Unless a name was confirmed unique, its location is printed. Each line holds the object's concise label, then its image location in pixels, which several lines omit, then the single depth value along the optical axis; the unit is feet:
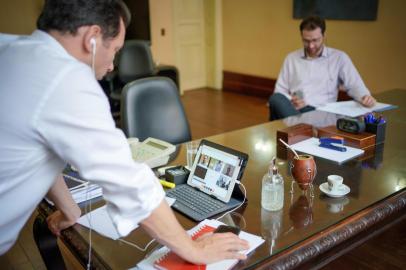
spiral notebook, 3.18
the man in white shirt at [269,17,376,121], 9.34
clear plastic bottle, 4.12
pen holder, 5.94
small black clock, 5.94
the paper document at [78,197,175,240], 3.84
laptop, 4.20
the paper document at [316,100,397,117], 7.70
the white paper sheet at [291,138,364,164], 5.46
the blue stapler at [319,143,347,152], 5.67
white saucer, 4.36
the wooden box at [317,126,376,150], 5.79
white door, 20.88
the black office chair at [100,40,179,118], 14.40
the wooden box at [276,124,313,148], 6.02
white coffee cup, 4.42
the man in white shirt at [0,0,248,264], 2.67
